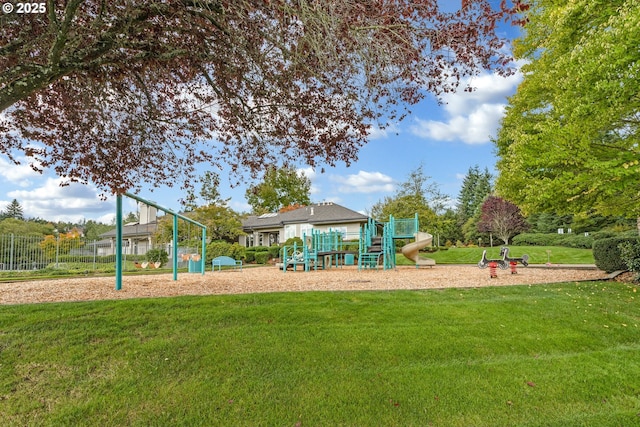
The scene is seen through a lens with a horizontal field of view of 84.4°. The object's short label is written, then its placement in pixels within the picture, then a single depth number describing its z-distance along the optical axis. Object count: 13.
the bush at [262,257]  25.69
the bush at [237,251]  24.74
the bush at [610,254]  11.16
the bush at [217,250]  23.64
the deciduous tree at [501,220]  35.88
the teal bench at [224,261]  17.42
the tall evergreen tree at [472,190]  57.06
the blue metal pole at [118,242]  8.38
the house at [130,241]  32.34
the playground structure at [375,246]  16.75
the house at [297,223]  30.20
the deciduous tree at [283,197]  43.31
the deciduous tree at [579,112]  7.65
